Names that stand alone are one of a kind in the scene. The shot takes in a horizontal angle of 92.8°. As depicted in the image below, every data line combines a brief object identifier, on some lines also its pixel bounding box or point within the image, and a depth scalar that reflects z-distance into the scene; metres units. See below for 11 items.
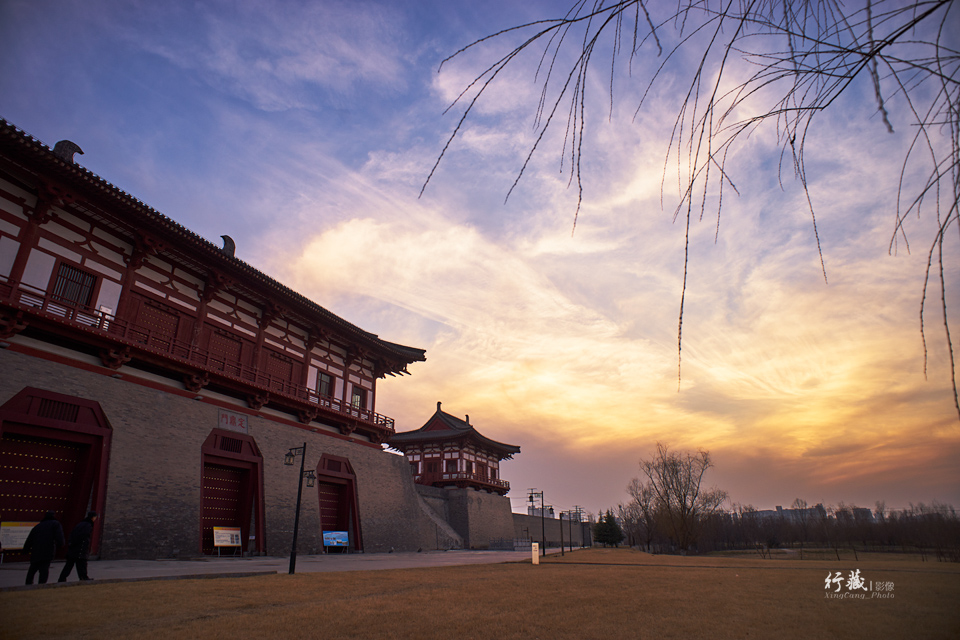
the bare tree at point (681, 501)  36.03
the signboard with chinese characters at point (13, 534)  9.20
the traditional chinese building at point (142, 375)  10.42
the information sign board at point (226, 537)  13.76
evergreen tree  53.59
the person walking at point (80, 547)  6.97
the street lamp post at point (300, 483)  9.56
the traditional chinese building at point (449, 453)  34.69
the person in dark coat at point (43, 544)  6.48
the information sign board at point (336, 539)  18.28
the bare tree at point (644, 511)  45.19
